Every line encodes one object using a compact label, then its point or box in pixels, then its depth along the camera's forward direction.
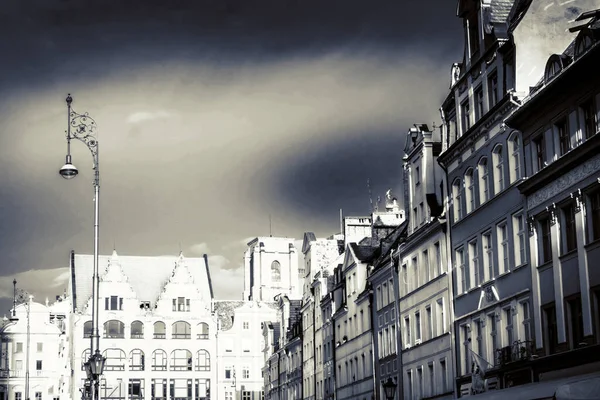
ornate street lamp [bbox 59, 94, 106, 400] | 34.22
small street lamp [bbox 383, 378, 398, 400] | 40.00
